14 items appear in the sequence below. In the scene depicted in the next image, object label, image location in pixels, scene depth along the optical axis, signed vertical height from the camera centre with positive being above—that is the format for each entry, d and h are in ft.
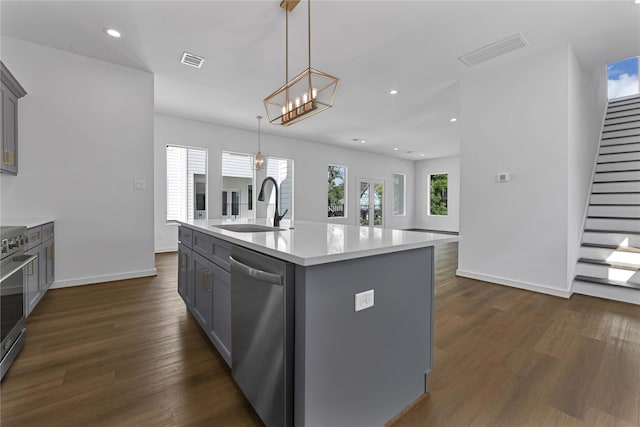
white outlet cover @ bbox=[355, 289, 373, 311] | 4.04 -1.31
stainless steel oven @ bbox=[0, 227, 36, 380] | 5.57 -1.79
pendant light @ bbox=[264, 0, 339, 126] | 7.16 +2.90
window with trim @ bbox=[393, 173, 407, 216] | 36.04 +2.19
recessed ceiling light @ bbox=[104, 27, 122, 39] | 9.69 +6.13
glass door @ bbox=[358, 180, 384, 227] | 31.96 +0.91
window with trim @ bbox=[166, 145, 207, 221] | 20.06 +1.93
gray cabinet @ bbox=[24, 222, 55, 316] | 8.09 -1.80
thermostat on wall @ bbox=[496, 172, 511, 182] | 11.75 +1.41
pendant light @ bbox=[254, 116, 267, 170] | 17.87 +3.05
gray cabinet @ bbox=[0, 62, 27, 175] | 9.09 +3.04
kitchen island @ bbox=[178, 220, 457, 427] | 3.64 -1.64
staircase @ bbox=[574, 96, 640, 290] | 10.71 -0.13
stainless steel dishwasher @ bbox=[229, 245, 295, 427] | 3.76 -1.84
